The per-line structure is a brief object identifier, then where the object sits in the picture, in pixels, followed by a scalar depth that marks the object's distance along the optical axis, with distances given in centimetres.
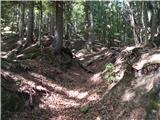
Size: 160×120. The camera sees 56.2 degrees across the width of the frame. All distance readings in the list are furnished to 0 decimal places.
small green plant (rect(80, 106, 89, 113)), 584
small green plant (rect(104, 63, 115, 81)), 706
